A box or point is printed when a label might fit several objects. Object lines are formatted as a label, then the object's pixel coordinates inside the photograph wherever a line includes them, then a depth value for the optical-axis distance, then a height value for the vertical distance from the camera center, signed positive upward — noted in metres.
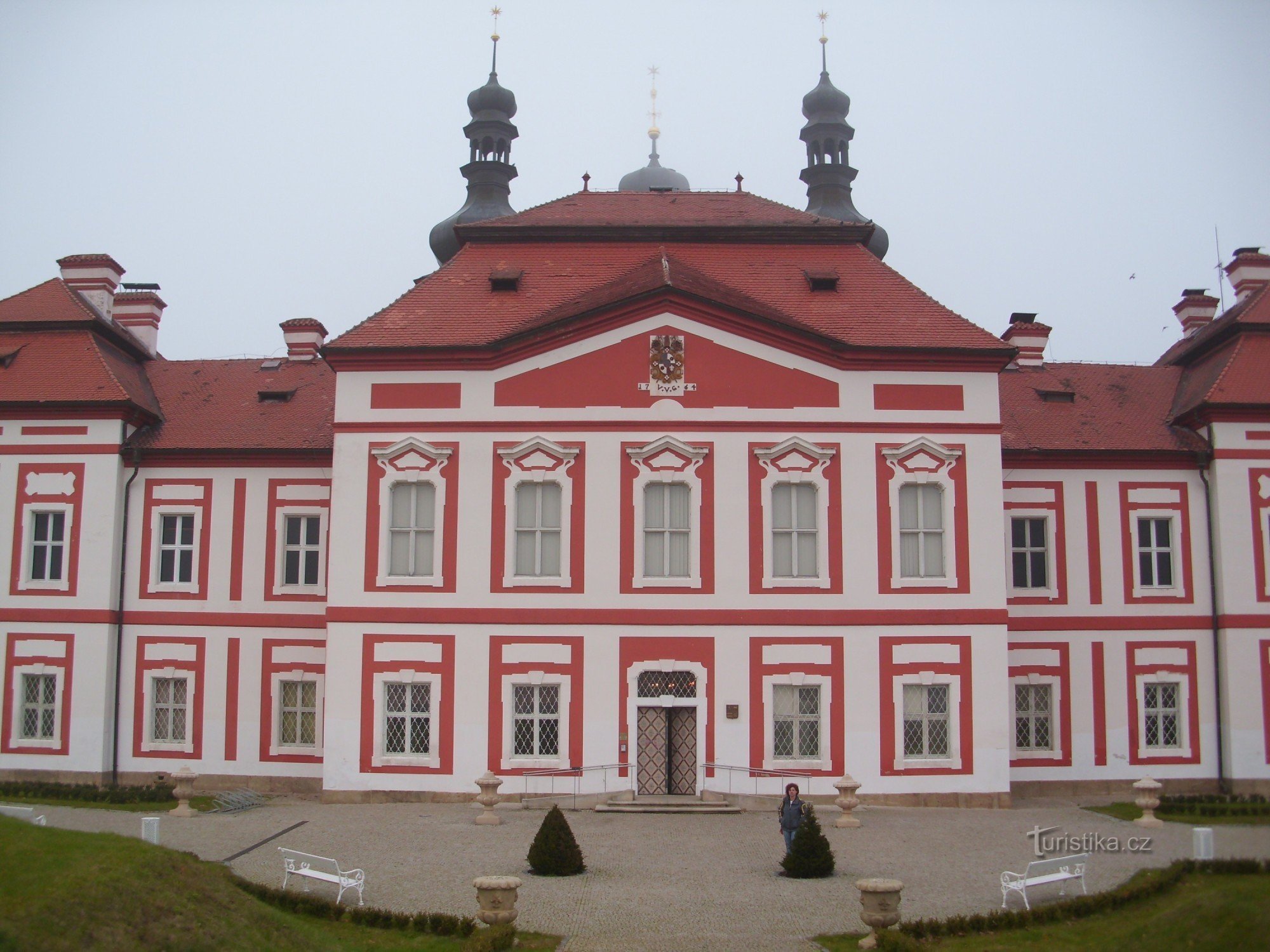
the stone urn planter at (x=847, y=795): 23.09 -3.13
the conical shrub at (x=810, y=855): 17.83 -3.35
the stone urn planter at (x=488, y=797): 23.12 -3.19
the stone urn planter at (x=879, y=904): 13.91 -3.20
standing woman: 18.83 -2.85
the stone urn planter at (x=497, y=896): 14.46 -3.22
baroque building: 26.14 +2.33
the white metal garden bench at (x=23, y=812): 16.18 -2.56
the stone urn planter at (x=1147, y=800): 22.73 -3.17
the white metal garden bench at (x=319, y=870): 16.33 -3.49
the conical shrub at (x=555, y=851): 18.00 -3.33
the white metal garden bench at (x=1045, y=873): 15.87 -3.32
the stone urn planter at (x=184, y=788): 24.09 -3.17
